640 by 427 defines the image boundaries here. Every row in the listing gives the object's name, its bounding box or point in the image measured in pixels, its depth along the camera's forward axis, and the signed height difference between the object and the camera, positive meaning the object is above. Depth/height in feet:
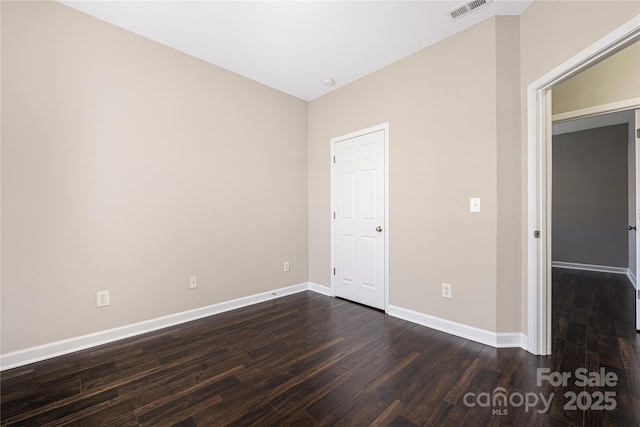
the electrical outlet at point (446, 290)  8.54 -2.55
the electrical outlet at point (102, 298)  7.77 -2.46
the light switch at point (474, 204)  7.93 +0.16
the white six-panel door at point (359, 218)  10.53 -0.30
